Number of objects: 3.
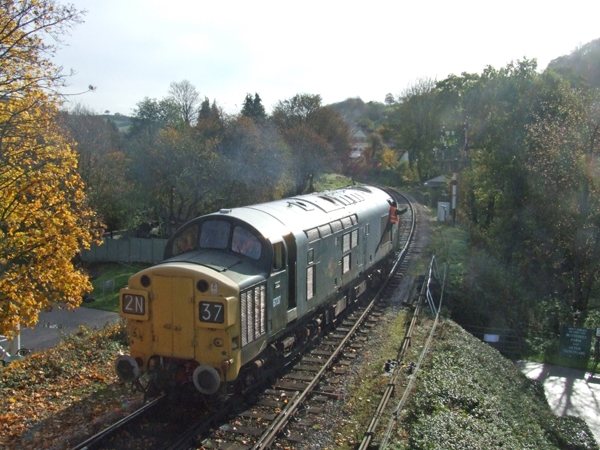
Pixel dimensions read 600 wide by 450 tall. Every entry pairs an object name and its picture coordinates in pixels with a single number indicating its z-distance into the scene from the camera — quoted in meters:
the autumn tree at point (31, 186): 11.02
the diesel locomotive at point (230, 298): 8.49
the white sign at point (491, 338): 18.93
